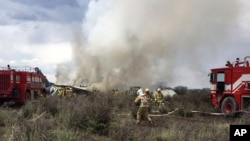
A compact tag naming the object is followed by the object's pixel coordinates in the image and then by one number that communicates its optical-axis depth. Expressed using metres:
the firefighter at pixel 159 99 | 18.36
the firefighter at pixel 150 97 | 14.80
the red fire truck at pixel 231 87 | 15.80
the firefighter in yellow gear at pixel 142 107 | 12.16
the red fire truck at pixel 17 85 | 18.71
